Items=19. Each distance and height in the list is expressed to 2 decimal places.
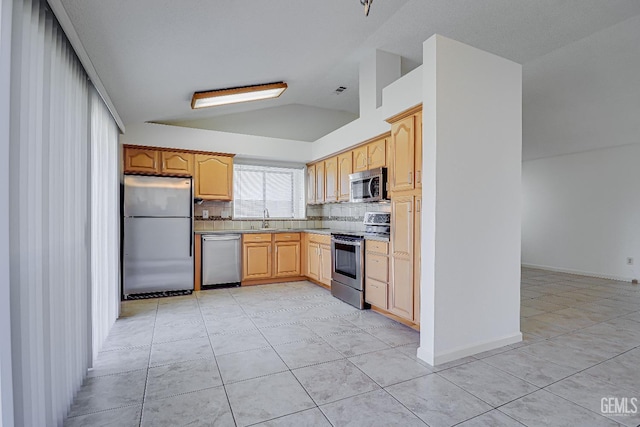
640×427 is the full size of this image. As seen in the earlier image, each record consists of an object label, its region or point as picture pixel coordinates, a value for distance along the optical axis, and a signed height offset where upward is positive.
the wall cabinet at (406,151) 3.10 +0.62
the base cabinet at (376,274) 3.52 -0.72
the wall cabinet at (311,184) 5.90 +0.53
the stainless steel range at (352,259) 3.80 -0.63
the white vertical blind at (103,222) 2.70 -0.11
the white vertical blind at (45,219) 1.38 -0.04
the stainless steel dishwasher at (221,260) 4.82 -0.75
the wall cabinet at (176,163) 4.73 +0.74
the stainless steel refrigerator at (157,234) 4.26 -0.32
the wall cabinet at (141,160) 4.52 +0.74
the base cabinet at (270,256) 5.10 -0.74
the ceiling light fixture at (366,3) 1.58 +1.05
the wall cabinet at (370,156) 4.06 +0.76
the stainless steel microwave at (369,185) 3.96 +0.35
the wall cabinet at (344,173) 4.82 +0.60
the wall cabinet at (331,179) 5.20 +0.54
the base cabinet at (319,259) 4.76 -0.75
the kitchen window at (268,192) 5.67 +0.37
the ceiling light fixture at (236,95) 3.77 +1.47
